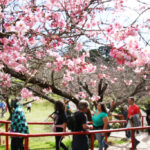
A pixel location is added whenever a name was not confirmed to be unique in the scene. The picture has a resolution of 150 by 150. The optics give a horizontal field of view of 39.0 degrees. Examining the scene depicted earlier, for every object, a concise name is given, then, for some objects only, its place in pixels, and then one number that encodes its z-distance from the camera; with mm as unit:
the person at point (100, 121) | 4466
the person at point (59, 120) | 4324
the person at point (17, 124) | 3990
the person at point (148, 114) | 7645
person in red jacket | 5883
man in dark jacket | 3527
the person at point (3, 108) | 14727
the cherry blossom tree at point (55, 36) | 3383
